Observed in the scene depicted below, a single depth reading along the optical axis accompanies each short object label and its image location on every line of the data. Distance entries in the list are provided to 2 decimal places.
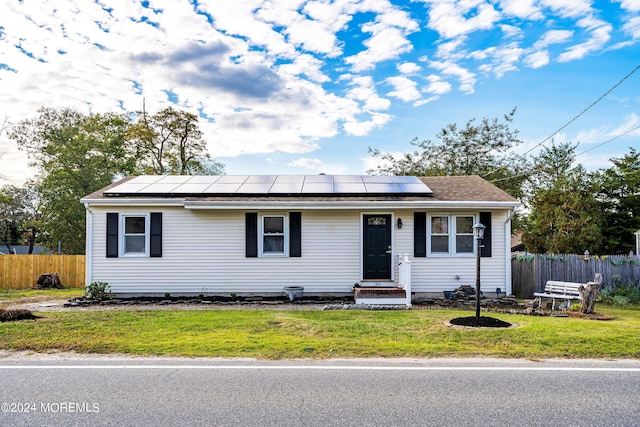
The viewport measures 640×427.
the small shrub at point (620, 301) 12.96
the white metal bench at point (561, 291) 12.22
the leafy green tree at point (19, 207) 38.28
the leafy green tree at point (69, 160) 29.09
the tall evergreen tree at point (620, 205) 26.08
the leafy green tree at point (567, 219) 22.33
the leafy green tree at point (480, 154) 31.83
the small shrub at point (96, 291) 12.95
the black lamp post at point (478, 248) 8.71
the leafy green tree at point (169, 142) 31.58
